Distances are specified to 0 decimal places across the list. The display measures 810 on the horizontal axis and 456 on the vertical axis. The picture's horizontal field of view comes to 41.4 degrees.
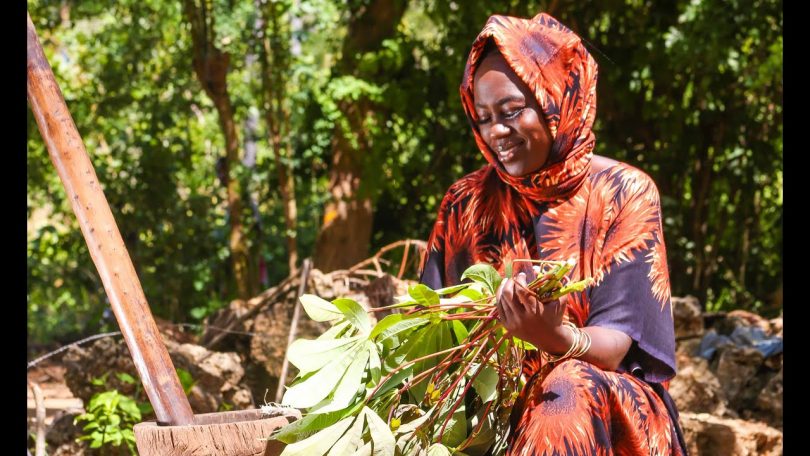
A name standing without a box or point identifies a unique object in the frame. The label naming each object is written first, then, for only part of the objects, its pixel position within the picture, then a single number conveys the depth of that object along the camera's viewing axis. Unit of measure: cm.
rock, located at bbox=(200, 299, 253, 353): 559
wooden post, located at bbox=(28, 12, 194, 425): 275
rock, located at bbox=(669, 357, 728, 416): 533
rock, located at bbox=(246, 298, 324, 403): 542
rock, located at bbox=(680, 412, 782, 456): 469
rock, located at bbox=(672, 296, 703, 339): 611
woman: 253
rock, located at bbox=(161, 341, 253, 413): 475
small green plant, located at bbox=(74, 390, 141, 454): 426
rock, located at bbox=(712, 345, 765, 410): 577
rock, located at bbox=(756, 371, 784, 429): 548
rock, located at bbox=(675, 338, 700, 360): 582
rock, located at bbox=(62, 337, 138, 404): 478
